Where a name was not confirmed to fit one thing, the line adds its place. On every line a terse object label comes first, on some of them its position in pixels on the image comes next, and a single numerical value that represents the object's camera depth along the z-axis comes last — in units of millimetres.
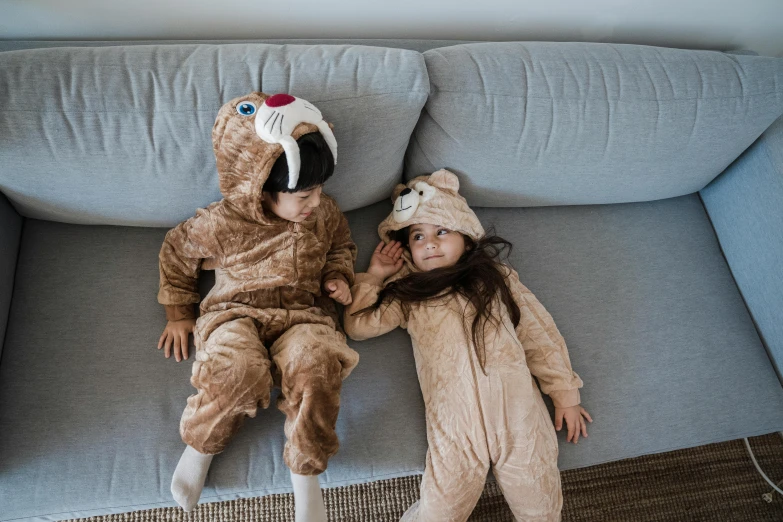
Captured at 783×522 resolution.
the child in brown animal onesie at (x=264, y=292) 977
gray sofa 1104
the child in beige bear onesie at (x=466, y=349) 1187
